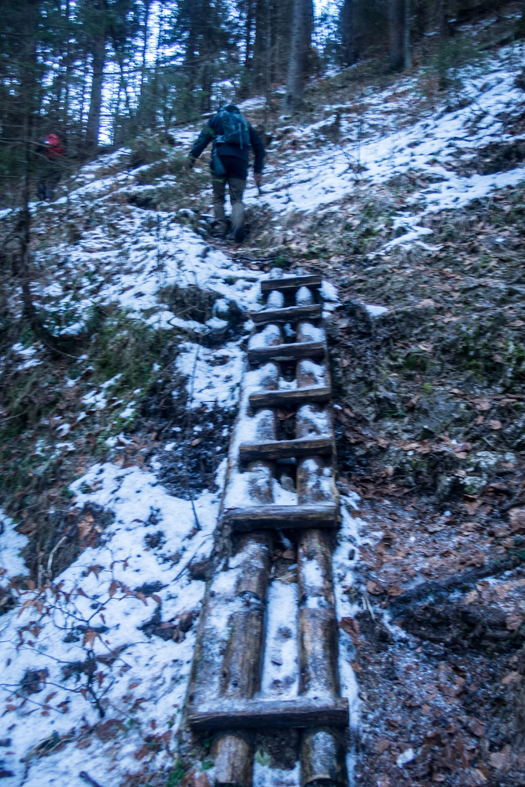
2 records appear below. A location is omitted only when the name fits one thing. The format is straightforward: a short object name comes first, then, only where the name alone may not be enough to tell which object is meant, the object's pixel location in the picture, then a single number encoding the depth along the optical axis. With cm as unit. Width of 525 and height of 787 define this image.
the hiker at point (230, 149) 717
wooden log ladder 224
